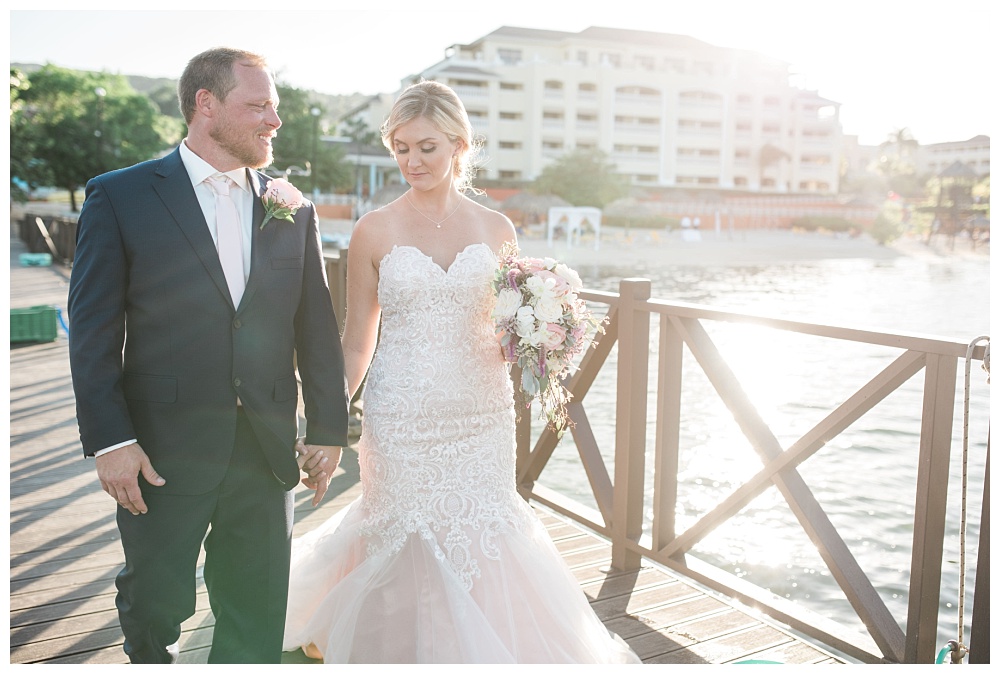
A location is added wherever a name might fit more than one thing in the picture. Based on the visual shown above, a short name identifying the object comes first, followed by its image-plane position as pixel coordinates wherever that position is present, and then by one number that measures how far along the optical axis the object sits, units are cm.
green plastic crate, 1073
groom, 225
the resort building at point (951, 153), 12431
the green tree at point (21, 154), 2046
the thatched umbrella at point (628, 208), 5081
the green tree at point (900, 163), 9481
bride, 284
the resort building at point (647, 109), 6169
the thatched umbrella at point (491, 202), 4815
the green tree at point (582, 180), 5531
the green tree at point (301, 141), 4762
